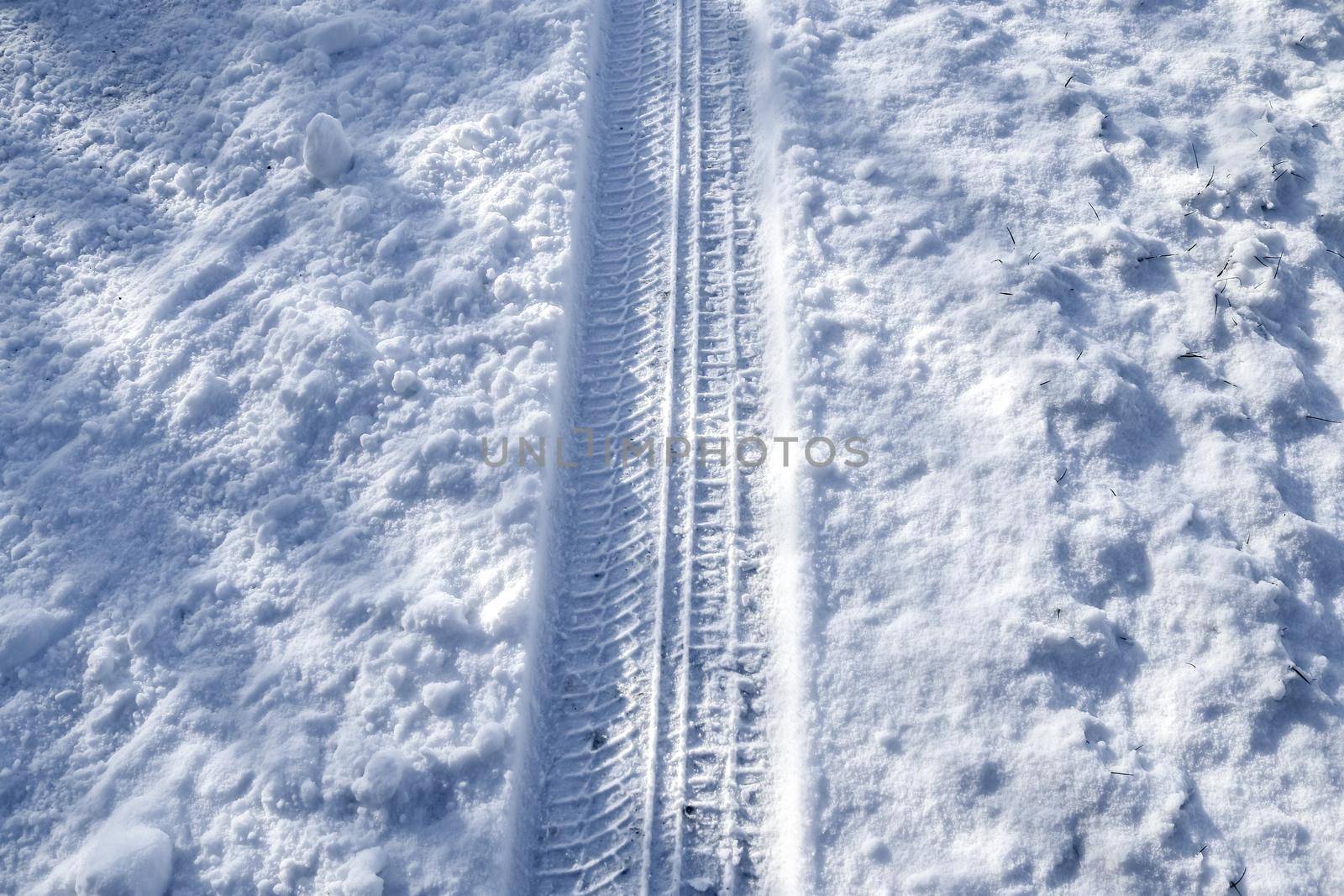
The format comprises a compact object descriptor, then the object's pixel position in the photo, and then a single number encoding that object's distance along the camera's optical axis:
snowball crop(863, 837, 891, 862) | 2.63
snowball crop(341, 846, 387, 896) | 2.58
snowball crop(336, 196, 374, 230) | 4.16
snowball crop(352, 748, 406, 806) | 2.73
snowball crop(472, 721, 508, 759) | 2.80
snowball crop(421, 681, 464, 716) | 2.89
